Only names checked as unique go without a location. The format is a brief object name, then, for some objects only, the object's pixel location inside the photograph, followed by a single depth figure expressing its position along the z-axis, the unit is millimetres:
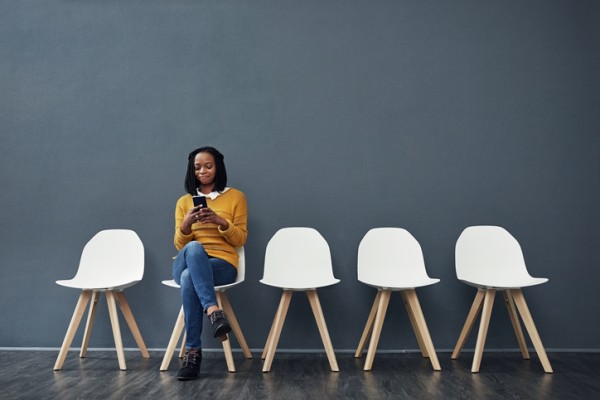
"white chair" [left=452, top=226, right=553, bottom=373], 3018
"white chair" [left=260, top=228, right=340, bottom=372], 3212
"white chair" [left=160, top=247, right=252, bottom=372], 2910
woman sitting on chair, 2762
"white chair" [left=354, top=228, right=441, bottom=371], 3113
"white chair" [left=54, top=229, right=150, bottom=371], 3072
